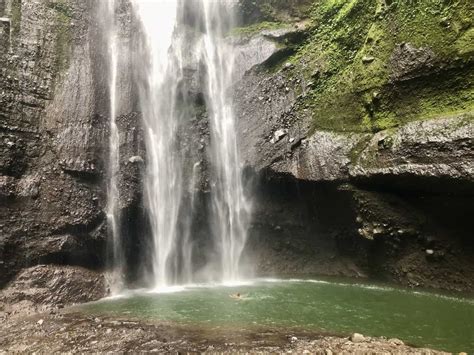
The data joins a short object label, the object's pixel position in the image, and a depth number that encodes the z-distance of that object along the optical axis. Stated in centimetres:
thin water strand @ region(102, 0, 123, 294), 1214
